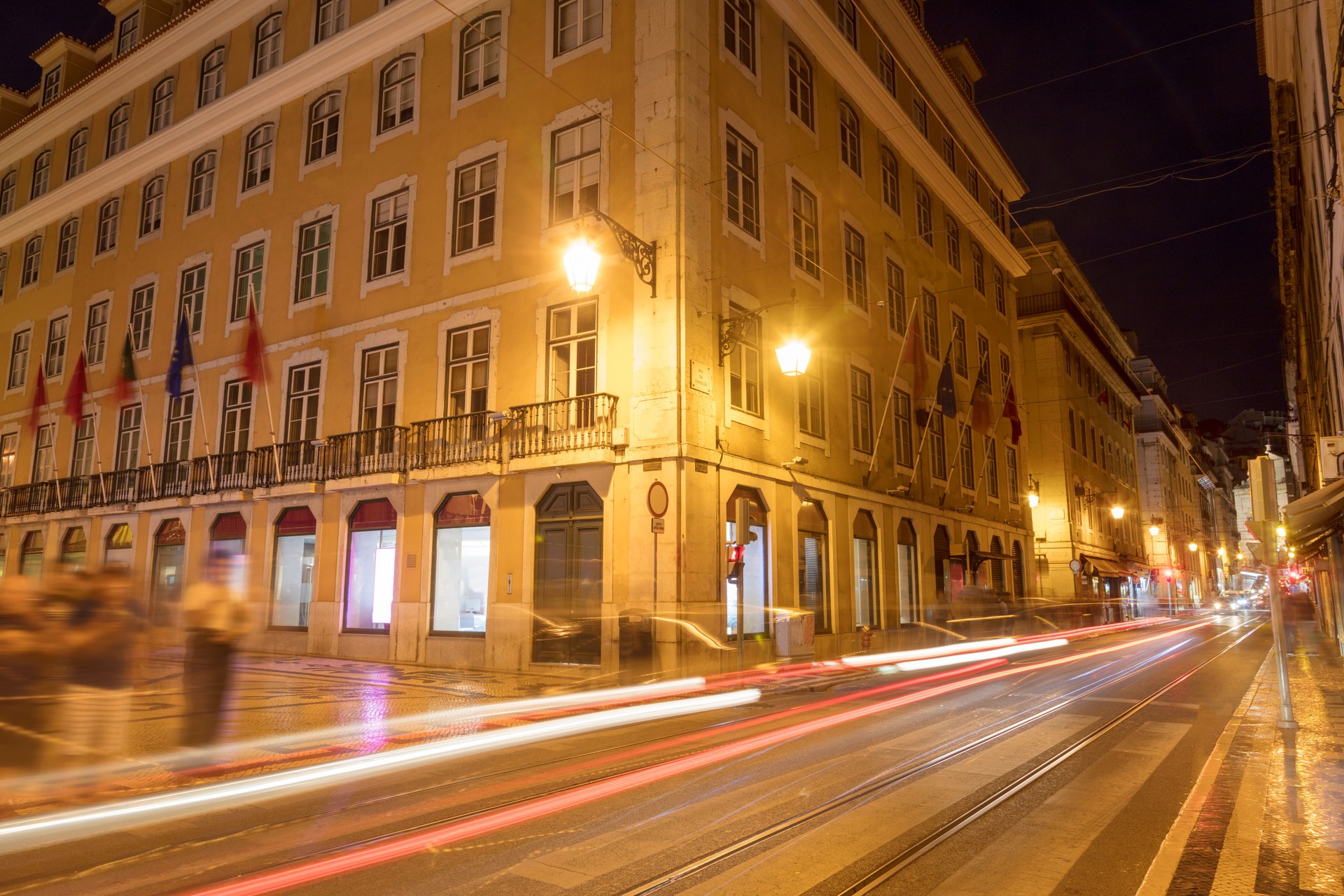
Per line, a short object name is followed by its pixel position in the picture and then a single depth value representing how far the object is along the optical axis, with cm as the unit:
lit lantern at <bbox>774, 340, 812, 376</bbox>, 1819
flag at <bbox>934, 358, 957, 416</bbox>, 2558
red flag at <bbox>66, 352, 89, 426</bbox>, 2645
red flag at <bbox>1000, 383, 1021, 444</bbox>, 3123
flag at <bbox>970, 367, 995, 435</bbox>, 2881
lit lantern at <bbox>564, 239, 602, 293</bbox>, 1518
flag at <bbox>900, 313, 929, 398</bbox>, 2373
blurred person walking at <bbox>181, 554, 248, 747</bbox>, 732
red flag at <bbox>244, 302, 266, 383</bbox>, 2164
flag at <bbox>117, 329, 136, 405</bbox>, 2514
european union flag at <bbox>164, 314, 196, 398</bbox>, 2353
